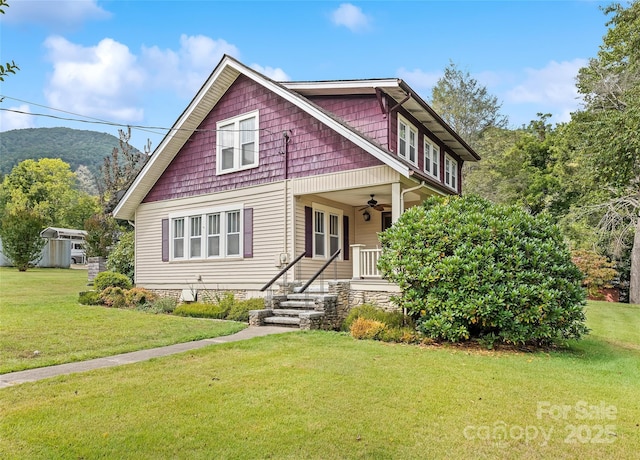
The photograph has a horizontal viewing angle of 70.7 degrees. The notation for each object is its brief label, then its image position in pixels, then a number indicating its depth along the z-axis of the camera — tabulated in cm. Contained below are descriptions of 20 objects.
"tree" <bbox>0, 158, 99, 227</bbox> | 4788
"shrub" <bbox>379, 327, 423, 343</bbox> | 883
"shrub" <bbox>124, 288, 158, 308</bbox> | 1409
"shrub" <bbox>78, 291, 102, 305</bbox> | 1423
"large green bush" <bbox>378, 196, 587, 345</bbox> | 795
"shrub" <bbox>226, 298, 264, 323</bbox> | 1145
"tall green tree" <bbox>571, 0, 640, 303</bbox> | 1509
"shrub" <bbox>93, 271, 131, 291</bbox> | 1509
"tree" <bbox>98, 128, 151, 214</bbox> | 2792
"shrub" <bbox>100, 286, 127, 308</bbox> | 1393
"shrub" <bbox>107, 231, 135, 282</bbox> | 1808
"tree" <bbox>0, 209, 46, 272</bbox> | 2575
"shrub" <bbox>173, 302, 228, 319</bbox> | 1203
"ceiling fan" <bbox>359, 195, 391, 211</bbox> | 1316
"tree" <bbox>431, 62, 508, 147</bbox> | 3644
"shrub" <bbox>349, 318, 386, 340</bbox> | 902
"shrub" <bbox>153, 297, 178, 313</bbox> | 1350
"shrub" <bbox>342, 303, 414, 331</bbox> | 966
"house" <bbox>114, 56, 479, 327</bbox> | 1162
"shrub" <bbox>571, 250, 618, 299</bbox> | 2078
